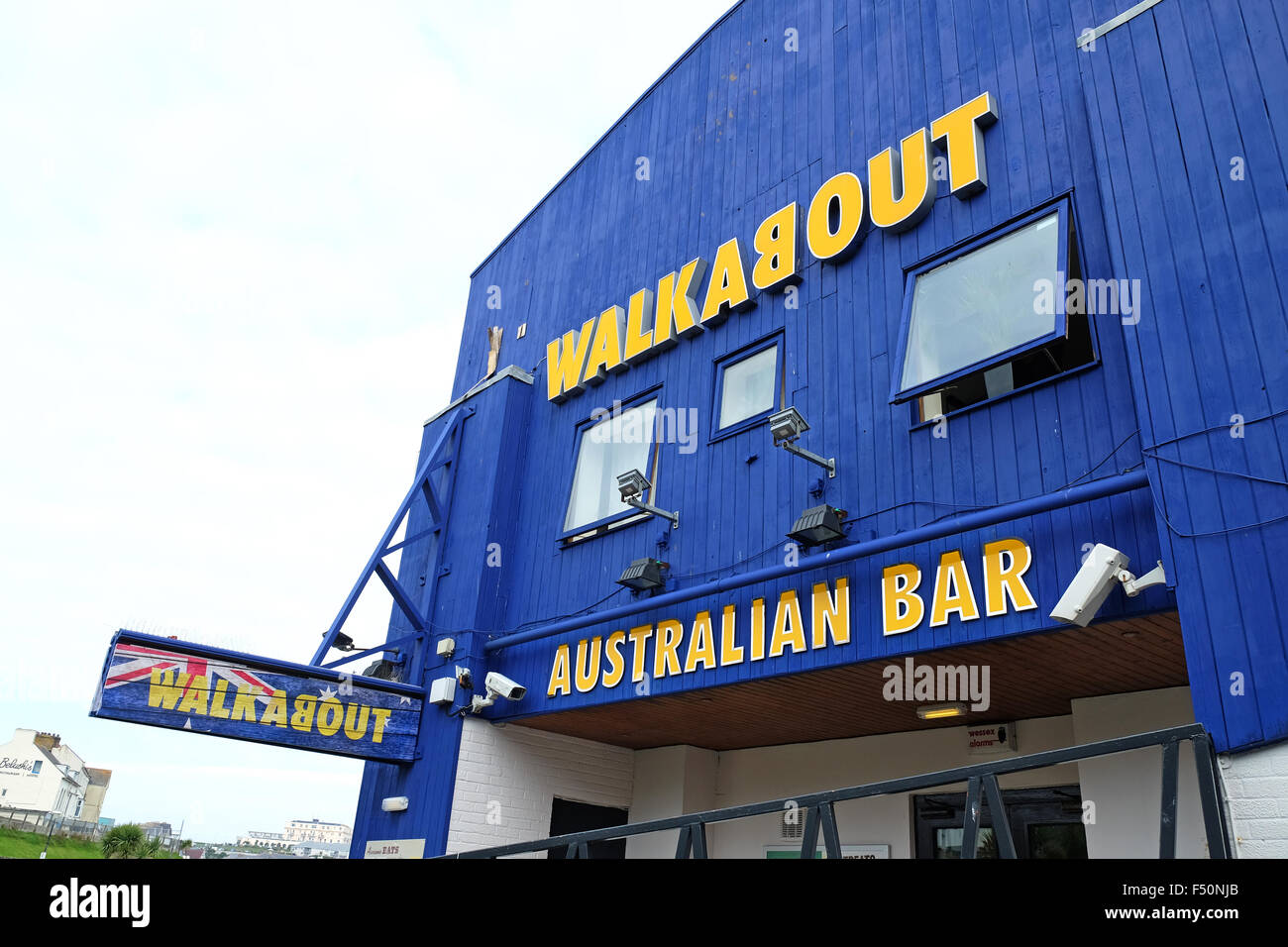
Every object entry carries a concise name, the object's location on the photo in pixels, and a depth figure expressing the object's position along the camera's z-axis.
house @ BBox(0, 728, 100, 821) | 65.81
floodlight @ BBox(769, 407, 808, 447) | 7.13
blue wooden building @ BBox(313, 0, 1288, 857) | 5.11
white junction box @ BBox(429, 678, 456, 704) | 9.94
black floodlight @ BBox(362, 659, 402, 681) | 11.35
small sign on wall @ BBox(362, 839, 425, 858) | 9.56
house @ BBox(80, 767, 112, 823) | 78.69
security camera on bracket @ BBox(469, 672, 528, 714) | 9.41
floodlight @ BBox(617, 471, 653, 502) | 8.66
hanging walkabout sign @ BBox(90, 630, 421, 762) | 8.45
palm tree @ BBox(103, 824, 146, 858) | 45.06
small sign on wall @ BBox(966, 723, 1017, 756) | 7.96
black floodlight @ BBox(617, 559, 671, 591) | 8.48
